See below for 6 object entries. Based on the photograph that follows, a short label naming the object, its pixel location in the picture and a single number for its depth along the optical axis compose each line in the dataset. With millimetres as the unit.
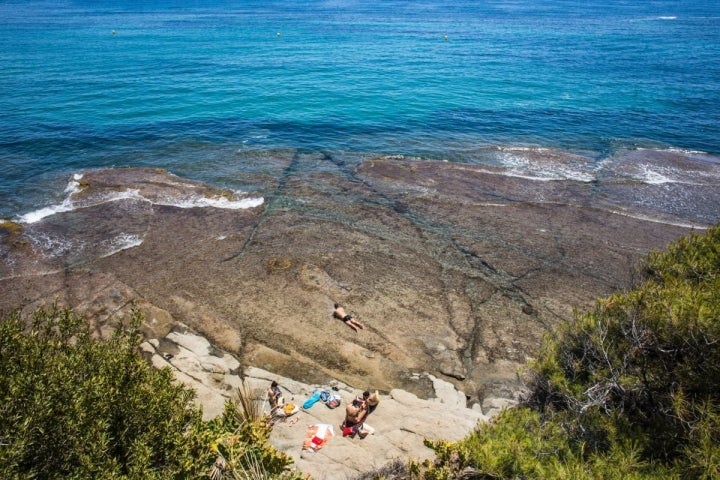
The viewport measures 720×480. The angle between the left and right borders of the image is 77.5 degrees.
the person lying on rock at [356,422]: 10945
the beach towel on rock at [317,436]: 10508
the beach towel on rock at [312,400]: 11777
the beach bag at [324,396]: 11930
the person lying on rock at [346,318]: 14555
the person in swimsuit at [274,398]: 11530
